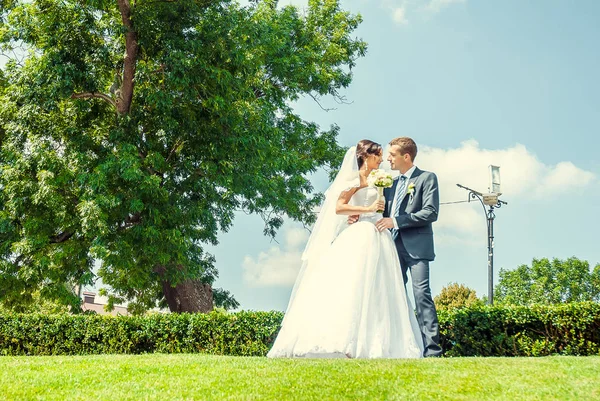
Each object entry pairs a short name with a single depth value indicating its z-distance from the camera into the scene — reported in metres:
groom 7.86
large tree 15.87
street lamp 21.27
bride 7.43
